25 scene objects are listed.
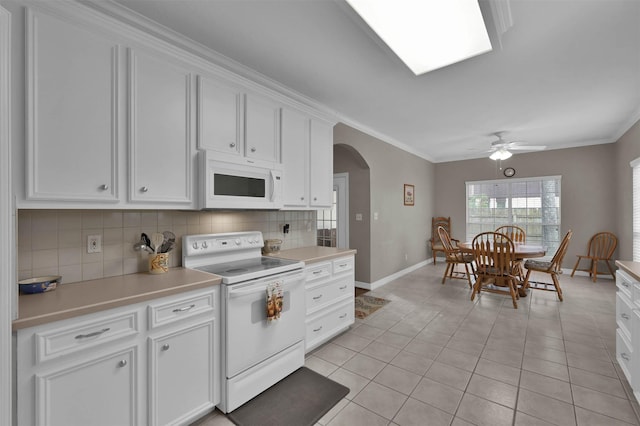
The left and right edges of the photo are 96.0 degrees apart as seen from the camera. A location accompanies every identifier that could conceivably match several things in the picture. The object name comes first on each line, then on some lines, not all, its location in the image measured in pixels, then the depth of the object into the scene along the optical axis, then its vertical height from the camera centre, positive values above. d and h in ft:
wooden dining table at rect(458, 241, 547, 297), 12.66 -1.77
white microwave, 6.91 +0.77
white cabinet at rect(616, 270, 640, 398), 6.23 -2.74
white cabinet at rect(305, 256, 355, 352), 8.52 -2.78
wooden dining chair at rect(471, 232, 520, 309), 12.51 -2.51
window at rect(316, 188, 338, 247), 16.60 -0.77
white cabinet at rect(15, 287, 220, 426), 4.03 -2.51
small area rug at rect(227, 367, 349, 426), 5.99 -4.29
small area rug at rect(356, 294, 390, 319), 11.87 -4.12
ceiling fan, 15.16 +3.51
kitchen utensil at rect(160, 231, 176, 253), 6.95 -0.70
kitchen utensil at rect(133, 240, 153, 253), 6.67 -0.80
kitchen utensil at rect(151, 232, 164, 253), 6.88 -0.69
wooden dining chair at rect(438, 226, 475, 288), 15.56 -2.35
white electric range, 6.16 -2.39
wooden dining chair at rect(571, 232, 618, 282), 16.65 -2.31
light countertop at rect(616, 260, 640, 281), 6.19 -1.31
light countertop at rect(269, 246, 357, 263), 8.64 -1.36
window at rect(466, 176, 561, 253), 19.29 +0.38
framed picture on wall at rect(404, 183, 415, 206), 18.86 +1.20
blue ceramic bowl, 4.93 -1.26
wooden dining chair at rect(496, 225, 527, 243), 17.18 -1.55
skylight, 5.33 +3.87
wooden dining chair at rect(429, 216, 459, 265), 22.70 -1.09
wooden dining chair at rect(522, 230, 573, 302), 12.93 -2.51
